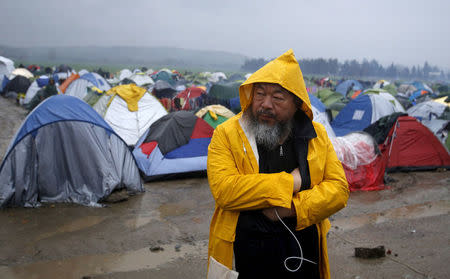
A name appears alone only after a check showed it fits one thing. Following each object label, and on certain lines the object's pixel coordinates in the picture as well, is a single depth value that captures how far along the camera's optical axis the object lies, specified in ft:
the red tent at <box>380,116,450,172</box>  27.07
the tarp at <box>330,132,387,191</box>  23.18
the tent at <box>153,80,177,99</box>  72.18
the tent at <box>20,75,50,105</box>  63.10
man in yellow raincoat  6.00
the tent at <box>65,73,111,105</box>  61.41
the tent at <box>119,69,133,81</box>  132.40
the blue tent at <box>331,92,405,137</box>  37.42
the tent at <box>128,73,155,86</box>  98.47
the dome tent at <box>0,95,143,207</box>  18.62
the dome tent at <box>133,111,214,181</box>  25.21
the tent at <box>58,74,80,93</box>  65.82
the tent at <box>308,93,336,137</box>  31.84
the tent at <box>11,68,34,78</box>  105.36
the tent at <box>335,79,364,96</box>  107.38
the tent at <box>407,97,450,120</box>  43.45
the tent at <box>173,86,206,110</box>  49.88
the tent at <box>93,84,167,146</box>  32.76
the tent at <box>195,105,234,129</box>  30.78
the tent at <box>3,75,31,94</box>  72.64
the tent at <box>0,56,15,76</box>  113.12
